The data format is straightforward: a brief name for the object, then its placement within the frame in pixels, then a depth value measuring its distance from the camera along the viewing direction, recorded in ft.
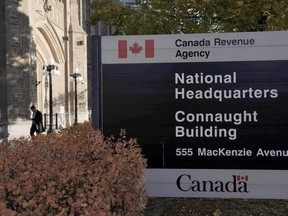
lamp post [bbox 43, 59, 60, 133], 75.31
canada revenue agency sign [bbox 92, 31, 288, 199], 16.96
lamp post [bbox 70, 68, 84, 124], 96.12
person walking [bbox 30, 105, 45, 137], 63.87
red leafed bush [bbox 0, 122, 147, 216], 8.72
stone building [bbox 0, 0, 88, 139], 73.41
